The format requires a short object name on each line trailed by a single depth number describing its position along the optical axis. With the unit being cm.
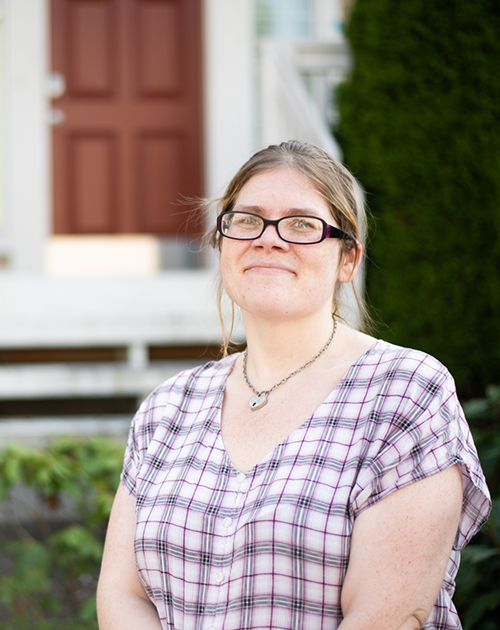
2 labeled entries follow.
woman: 115
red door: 493
